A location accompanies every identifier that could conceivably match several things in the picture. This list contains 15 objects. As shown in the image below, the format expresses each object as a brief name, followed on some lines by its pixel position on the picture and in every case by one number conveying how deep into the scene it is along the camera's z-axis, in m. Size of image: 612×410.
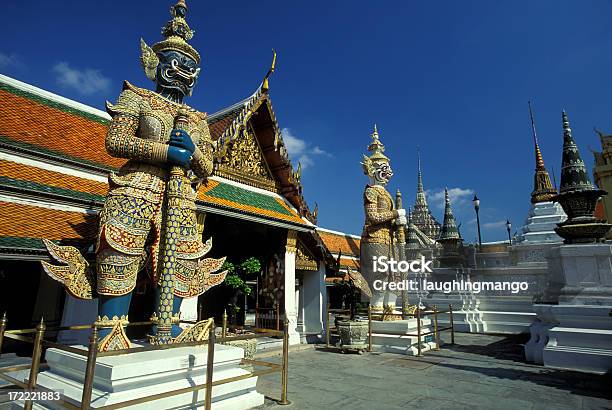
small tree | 8.03
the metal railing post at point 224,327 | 5.09
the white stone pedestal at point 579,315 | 6.22
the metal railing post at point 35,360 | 3.05
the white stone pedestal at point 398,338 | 8.27
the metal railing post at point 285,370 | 4.23
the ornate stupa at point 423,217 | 42.59
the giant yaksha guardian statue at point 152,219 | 3.80
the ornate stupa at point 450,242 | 17.64
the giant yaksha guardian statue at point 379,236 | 9.01
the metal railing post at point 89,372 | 2.50
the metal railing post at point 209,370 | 3.29
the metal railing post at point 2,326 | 3.17
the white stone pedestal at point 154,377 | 3.17
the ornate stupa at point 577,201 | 7.32
